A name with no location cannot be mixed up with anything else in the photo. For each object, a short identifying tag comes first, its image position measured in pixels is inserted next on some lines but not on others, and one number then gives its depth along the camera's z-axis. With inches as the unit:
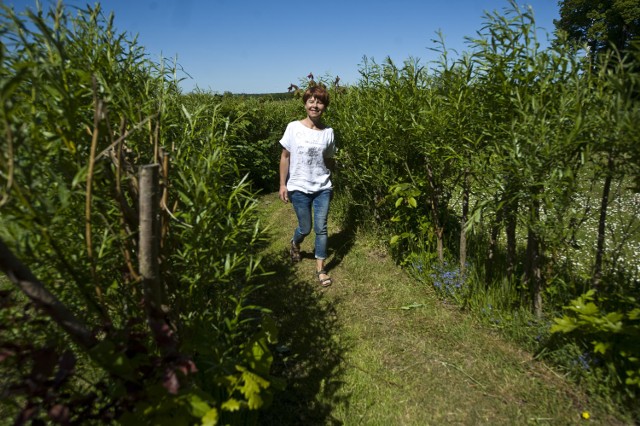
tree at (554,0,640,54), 936.9
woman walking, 147.3
